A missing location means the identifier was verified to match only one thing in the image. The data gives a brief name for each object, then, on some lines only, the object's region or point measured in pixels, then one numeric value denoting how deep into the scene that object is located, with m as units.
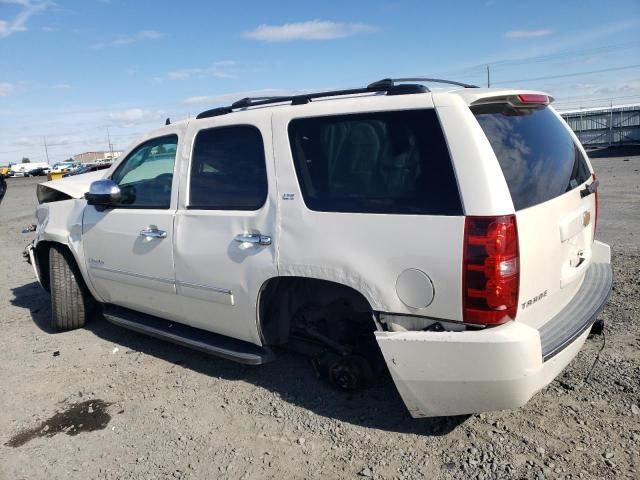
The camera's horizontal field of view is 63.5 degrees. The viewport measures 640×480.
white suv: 2.52
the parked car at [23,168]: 63.88
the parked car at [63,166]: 63.34
